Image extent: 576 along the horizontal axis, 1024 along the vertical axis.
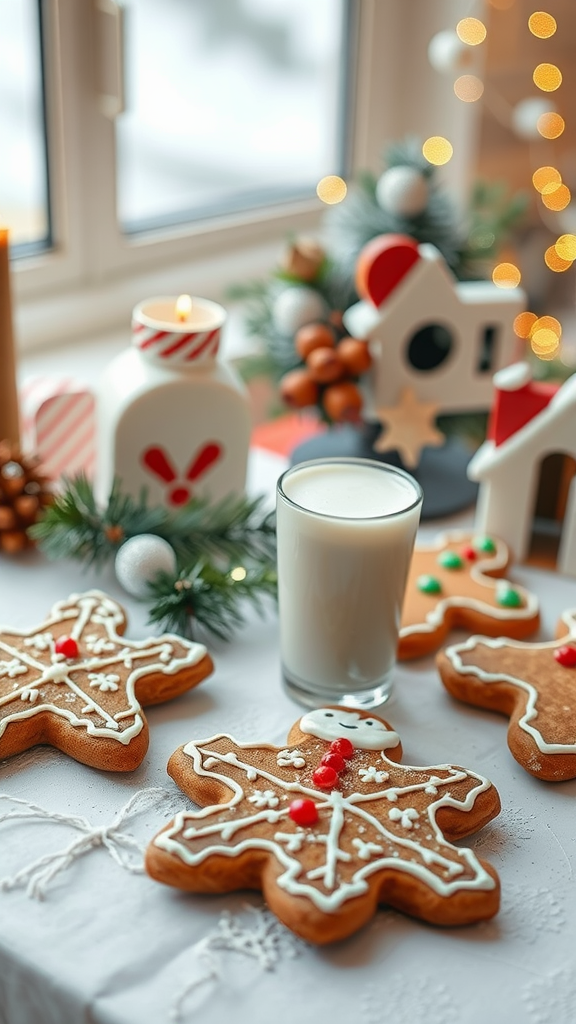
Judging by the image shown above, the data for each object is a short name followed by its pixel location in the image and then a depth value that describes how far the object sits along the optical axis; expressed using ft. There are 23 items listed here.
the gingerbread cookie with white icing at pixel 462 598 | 3.31
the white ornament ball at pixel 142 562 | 3.35
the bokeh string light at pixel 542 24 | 7.72
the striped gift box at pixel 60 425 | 4.02
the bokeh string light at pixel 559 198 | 8.29
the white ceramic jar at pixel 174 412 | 3.58
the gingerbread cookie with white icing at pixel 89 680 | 2.74
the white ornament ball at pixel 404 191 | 4.18
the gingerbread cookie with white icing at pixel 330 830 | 2.32
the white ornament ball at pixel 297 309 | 4.21
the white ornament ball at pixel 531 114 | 5.97
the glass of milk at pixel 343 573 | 2.84
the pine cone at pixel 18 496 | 3.66
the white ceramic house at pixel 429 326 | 3.99
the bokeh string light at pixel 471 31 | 6.30
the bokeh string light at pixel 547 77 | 8.05
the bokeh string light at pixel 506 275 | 6.45
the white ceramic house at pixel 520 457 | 3.57
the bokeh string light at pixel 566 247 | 7.70
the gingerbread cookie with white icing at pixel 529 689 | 2.80
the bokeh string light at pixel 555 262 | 8.13
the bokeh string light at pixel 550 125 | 6.16
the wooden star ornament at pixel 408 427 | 4.11
